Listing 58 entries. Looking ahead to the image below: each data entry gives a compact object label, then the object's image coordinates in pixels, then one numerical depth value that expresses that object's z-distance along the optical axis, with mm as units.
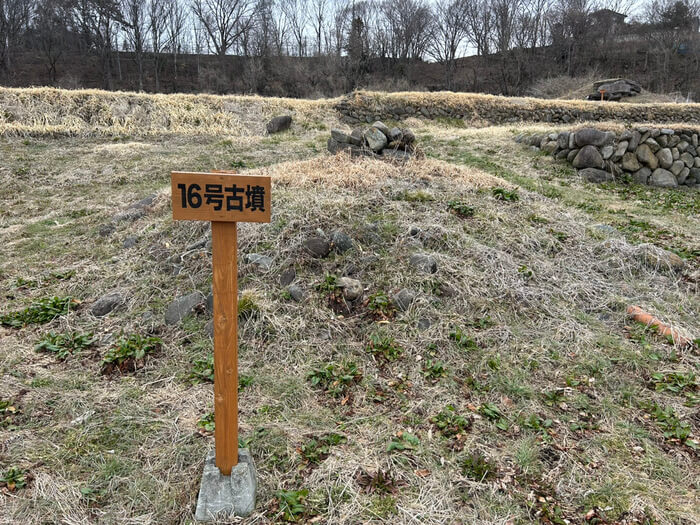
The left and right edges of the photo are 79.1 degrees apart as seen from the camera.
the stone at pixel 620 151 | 9164
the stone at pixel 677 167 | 9156
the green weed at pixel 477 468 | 2395
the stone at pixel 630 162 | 9102
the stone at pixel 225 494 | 2168
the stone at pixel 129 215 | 6441
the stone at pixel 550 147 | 10007
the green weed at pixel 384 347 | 3459
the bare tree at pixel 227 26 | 34750
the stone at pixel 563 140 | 9797
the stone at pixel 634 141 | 9102
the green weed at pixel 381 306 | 3865
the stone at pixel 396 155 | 7080
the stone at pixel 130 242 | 5477
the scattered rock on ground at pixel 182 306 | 3898
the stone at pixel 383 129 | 7395
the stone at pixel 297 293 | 3963
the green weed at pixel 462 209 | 5492
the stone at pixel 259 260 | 4340
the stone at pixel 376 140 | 7258
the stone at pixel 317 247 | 4445
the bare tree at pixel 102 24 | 29828
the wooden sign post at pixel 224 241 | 1964
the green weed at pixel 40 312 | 3993
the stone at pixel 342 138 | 7539
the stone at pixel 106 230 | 6168
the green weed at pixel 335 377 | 3143
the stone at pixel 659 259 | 4898
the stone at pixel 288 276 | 4176
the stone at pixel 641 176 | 9039
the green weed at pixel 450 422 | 2737
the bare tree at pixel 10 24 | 26938
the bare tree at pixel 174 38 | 33469
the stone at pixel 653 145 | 9133
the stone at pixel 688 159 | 9242
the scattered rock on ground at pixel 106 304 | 4136
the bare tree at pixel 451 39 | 35969
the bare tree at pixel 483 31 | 36250
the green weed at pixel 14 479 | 2305
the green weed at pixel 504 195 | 6098
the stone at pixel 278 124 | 13249
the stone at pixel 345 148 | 7281
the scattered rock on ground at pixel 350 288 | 3986
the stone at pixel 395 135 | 7402
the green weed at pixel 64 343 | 3568
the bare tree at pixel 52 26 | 29844
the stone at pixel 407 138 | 7434
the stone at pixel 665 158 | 9148
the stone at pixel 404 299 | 3914
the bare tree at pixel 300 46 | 37469
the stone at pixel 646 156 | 9109
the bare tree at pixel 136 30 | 30550
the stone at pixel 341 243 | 4543
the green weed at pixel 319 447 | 2527
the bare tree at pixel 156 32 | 31906
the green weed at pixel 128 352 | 3363
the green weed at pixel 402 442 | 2598
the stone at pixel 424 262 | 4270
